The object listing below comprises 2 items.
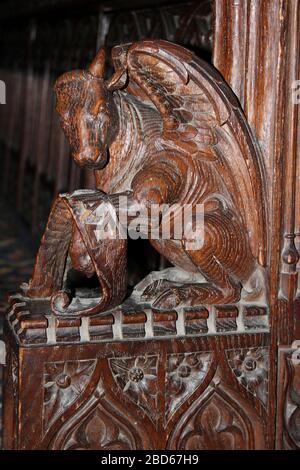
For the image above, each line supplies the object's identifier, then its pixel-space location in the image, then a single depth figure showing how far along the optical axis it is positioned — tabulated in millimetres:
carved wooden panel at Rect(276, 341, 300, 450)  1116
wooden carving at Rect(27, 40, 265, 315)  1045
